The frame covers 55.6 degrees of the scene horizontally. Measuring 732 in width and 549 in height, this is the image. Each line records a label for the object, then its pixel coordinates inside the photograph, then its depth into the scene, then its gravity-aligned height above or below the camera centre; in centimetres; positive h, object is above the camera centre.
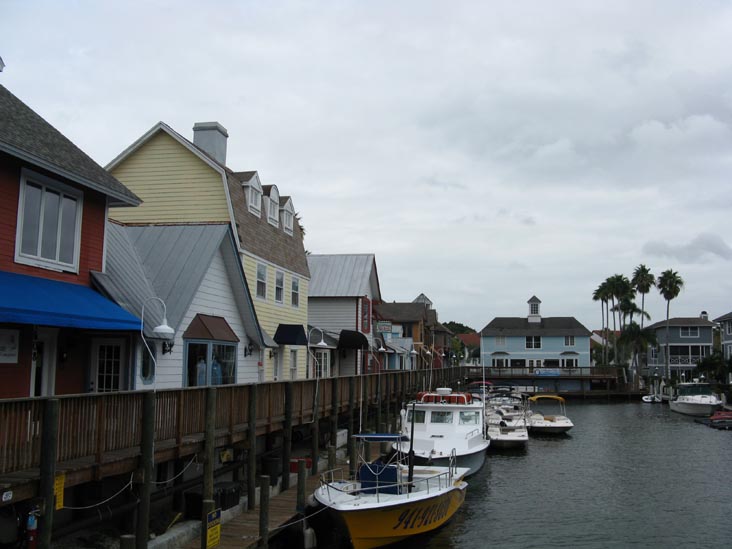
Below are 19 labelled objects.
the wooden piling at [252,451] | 1750 -227
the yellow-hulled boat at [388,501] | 1694 -352
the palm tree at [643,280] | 9012 +1086
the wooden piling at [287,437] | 2042 -223
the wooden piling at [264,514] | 1524 -339
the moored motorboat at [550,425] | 4497 -398
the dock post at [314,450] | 2262 -288
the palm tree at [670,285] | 8400 +954
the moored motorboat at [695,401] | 5756 -304
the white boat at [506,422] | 3784 -363
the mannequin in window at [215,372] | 2186 -37
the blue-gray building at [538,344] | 9288 +257
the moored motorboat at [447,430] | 2755 -284
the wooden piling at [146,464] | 1261 -192
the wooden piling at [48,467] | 1008 -159
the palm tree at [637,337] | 8888 +346
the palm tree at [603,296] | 9769 +973
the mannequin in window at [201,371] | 2083 -33
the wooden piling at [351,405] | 2231 -175
